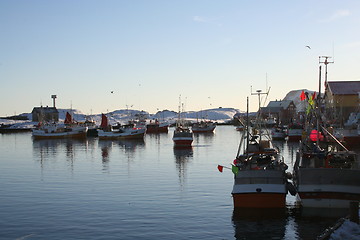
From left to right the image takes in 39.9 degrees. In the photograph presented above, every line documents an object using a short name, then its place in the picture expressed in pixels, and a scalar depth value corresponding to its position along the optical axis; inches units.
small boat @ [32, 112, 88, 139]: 5561.0
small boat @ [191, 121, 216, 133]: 6820.9
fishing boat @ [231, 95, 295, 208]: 1192.8
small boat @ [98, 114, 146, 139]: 5152.6
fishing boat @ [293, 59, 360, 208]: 1143.0
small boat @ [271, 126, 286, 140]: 4709.6
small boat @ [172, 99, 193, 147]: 3666.3
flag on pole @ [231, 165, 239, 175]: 1236.0
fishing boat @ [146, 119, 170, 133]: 7534.5
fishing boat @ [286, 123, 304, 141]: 4404.5
